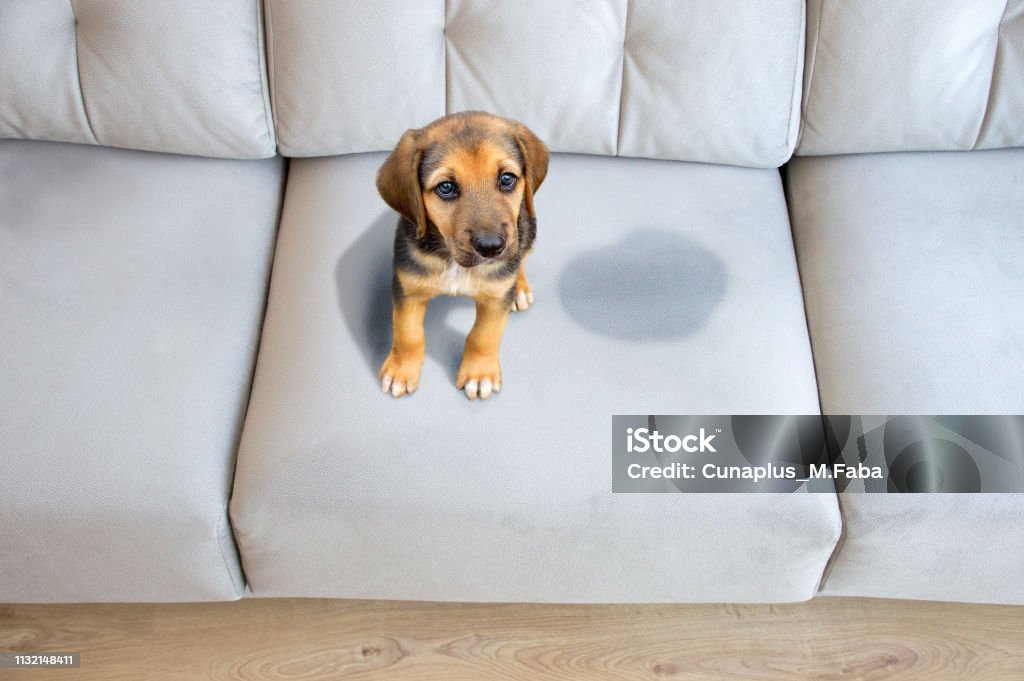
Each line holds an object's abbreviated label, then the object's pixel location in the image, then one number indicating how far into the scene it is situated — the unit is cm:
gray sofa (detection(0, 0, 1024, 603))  160
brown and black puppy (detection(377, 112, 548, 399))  143
